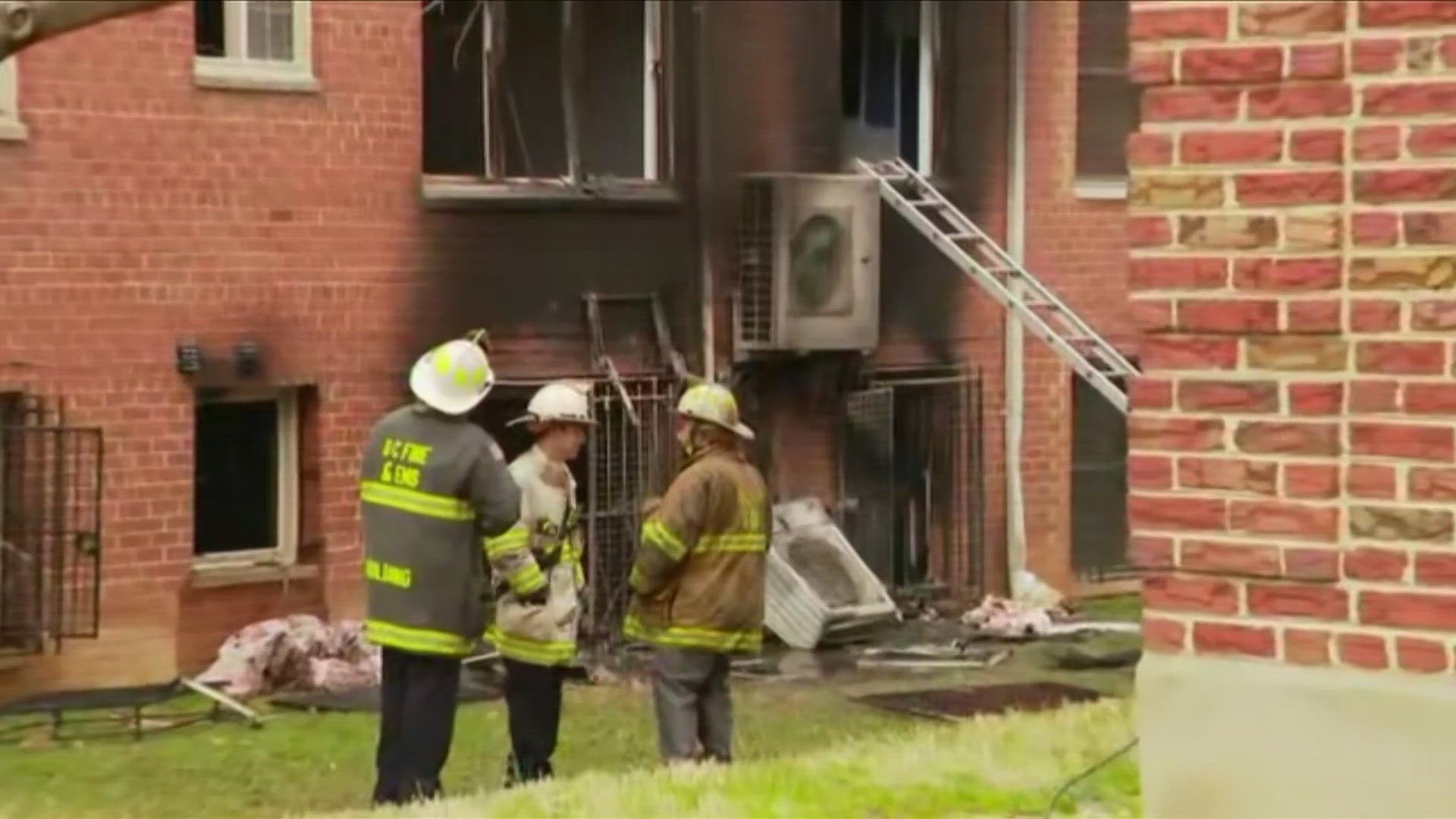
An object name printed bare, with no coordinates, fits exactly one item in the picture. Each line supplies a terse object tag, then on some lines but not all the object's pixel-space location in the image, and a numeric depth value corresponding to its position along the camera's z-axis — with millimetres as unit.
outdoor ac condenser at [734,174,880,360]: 17562
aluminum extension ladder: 17797
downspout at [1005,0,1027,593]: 19250
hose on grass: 7451
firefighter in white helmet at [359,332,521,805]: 9266
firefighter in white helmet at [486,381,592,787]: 10008
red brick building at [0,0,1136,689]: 14352
